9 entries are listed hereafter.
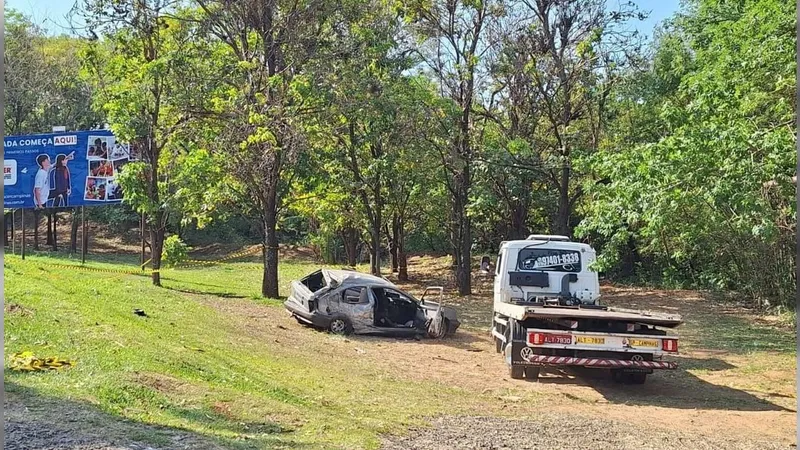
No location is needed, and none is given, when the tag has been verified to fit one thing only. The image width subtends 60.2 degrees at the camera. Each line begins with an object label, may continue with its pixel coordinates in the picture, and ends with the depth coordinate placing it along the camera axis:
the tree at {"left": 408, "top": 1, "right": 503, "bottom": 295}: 24.20
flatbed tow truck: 10.08
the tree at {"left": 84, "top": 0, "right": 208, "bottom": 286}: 19.17
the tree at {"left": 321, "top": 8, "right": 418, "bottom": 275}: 19.58
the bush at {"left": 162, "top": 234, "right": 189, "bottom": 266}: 21.66
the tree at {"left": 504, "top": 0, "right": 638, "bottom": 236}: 23.73
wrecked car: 15.17
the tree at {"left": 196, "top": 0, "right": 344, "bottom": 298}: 18.53
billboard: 26.77
